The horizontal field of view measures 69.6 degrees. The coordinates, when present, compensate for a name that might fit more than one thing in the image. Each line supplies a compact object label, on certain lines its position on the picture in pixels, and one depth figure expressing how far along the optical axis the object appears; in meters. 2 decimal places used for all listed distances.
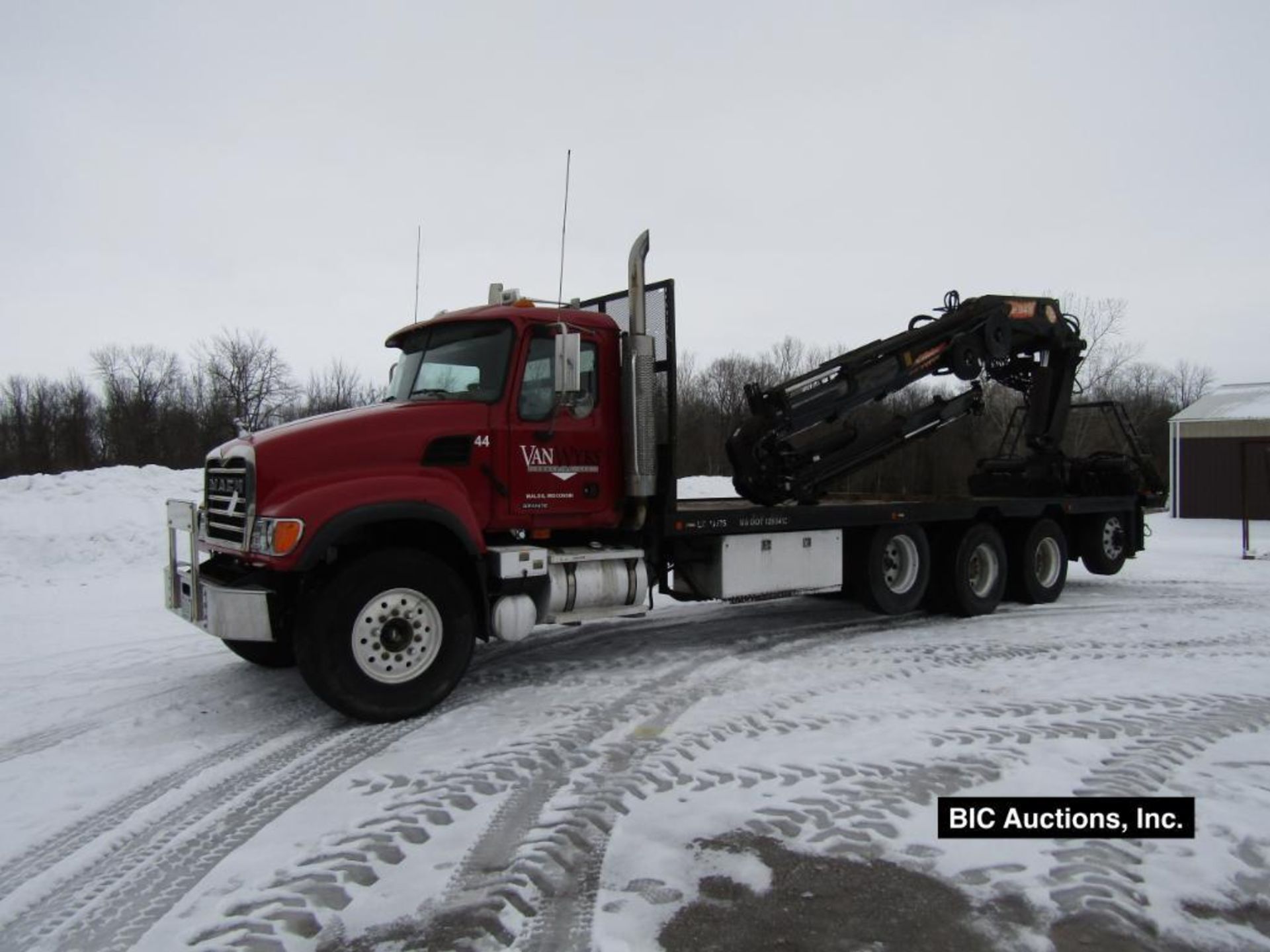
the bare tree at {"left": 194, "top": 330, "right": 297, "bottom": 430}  44.94
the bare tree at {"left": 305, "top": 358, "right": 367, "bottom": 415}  33.33
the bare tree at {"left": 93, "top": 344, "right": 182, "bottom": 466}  47.84
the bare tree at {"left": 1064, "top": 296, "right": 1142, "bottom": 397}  39.31
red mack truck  5.80
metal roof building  26.12
